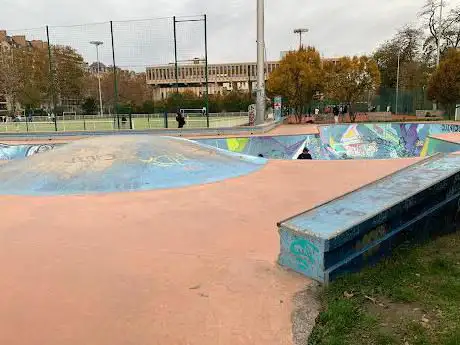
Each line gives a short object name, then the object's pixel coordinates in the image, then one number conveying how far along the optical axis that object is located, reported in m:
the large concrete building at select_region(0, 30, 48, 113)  47.23
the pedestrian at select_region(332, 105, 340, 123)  33.34
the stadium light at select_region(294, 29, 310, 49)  51.97
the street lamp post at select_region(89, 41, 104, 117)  23.63
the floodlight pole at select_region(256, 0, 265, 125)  23.31
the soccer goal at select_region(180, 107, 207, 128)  24.05
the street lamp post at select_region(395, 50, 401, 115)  43.50
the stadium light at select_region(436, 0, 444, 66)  40.83
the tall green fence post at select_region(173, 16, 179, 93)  23.06
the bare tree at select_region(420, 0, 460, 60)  44.12
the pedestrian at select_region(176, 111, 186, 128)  23.66
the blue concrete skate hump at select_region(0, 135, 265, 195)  8.70
